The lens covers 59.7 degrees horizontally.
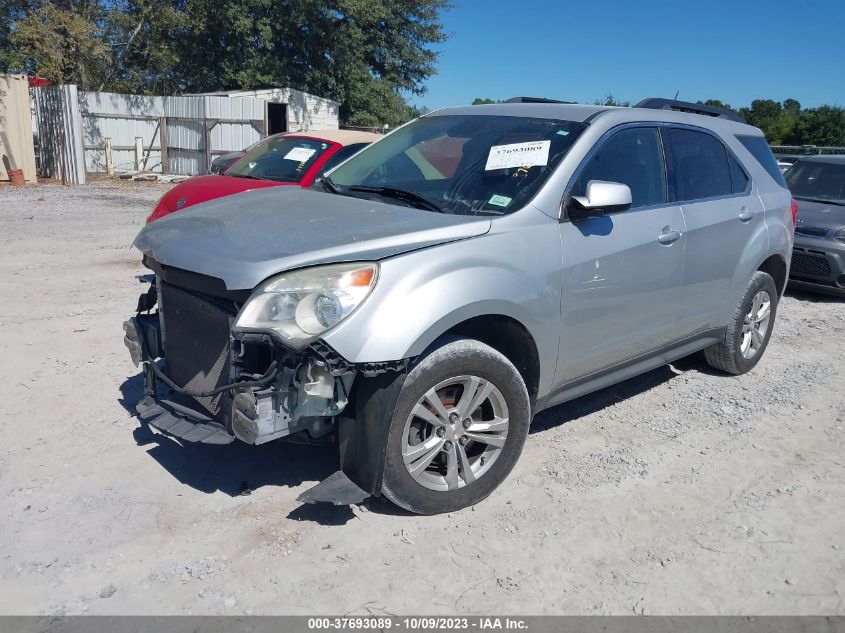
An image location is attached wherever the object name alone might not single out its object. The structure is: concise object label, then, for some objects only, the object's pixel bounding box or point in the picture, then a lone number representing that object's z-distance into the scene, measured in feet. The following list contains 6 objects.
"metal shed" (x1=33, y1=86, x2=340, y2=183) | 71.77
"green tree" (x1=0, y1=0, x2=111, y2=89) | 71.72
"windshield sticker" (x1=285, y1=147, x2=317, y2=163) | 27.48
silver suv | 10.21
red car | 25.39
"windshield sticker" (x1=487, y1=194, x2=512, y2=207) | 12.52
